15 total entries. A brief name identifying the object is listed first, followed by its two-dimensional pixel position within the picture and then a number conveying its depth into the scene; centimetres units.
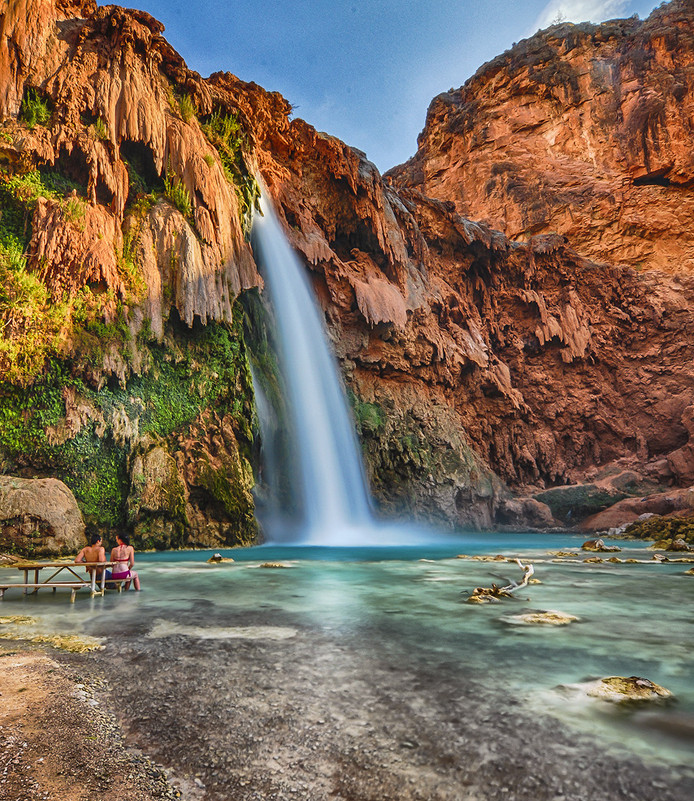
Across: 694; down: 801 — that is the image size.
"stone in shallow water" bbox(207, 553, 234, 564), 1213
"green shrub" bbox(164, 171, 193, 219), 1806
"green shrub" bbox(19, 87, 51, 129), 1558
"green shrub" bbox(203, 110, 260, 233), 2122
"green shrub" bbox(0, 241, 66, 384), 1348
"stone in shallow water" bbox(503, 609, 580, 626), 568
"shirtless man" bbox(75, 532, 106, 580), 794
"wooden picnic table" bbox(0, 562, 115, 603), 696
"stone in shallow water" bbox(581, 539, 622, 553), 1603
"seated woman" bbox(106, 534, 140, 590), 795
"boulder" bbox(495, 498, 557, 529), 2917
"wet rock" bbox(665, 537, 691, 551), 1597
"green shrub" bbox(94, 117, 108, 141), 1641
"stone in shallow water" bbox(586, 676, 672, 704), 341
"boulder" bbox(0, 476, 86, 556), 1171
